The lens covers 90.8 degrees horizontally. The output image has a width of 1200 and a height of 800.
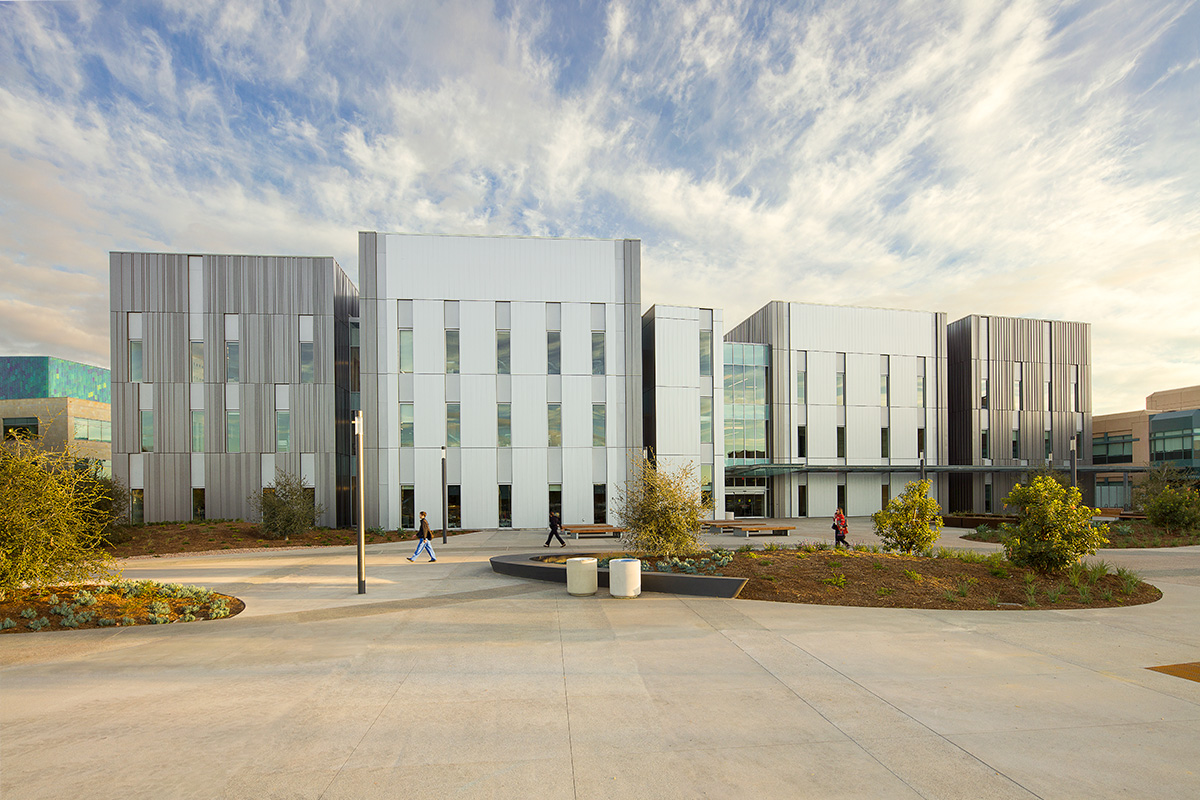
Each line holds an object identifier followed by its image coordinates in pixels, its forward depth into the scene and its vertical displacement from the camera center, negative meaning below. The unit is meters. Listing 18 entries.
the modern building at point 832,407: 38.31 +0.25
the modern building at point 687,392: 33.75 +1.19
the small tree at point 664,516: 14.80 -2.62
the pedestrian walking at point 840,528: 20.69 -4.12
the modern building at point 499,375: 30.86 +2.07
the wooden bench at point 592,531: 26.67 -5.34
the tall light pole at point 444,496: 24.88 -3.81
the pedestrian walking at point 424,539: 19.30 -4.12
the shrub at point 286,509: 26.23 -4.24
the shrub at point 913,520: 15.45 -2.90
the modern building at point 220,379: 30.53 +1.94
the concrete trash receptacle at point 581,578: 12.98 -3.62
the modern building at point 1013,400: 42.19 +0.68
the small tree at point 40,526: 10.52 -1.98
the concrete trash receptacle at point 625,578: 12.64 -3.55
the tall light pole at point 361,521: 13.60 -2.51
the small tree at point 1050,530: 12.87 -2.67
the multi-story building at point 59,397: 51.94 +2.05
